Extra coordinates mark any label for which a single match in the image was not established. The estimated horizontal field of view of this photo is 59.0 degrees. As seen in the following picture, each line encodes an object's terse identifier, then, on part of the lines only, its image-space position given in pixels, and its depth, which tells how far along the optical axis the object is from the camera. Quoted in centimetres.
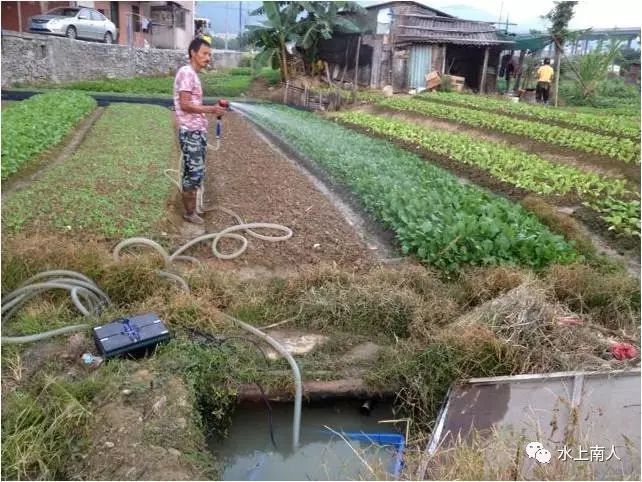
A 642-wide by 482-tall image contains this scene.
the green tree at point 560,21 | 2293
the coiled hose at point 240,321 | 386
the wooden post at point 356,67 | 2361
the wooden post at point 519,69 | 2609
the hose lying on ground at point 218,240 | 533
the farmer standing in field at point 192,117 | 599
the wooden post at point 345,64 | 2495
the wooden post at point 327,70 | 2334
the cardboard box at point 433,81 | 2392
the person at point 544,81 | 2200
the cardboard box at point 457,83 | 2445
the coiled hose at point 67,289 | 460
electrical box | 398
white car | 2244
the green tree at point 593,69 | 2223
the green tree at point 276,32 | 2226
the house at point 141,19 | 2616
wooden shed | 2362
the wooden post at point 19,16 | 2167
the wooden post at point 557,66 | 2152
